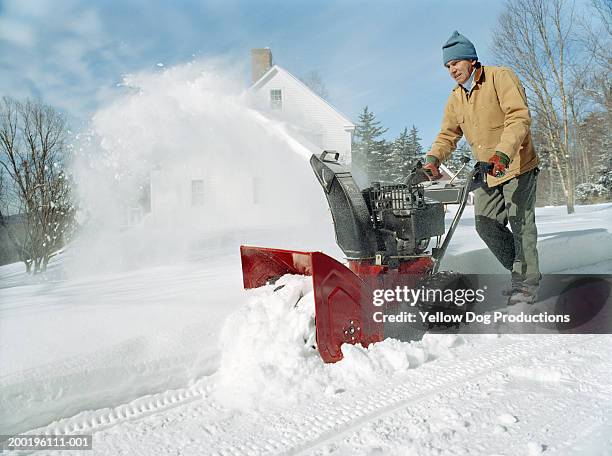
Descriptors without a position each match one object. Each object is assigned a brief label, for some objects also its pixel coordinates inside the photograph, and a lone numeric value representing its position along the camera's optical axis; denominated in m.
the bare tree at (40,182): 6.11
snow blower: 2.36
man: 2.95
